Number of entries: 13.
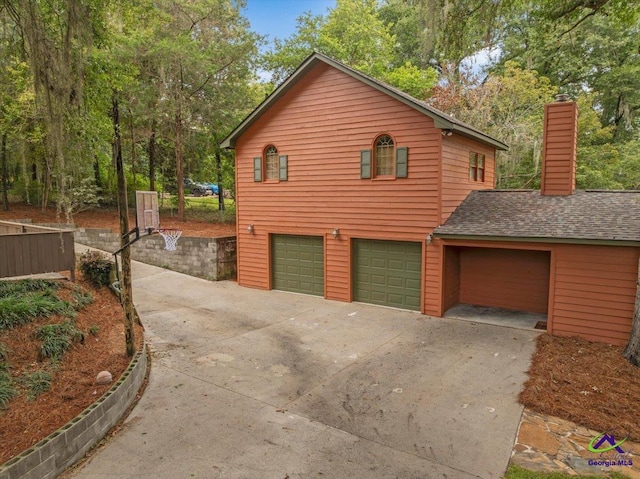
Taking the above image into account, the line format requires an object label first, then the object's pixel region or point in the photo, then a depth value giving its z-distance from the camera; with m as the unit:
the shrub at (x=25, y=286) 7.59
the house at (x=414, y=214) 8.25
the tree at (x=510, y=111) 16.03
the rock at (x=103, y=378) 5.46
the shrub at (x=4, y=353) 5.58
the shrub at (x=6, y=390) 4.81
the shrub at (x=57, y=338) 6.02
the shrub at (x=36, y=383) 5.11
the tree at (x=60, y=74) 5.58
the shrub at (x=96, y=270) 9.63
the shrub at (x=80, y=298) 7.93
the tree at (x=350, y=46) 19.53
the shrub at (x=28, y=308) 6.48
